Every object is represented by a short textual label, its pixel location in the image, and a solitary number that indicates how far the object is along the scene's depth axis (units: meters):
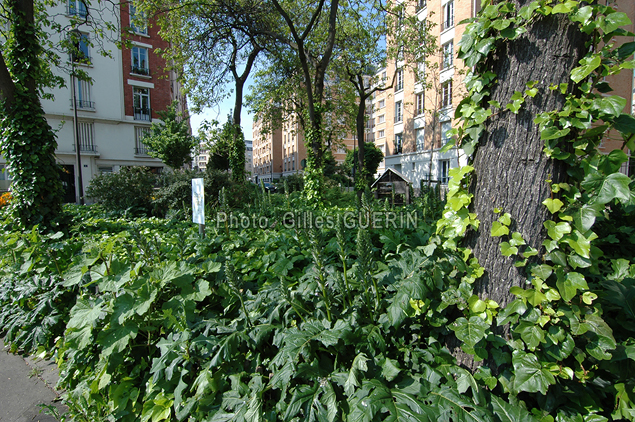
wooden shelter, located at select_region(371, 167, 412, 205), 7.75
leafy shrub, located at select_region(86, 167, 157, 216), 9.27
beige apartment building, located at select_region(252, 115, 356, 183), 56.78
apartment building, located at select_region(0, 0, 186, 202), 23.81
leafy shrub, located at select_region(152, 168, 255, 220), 8.43
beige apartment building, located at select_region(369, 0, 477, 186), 25.39
